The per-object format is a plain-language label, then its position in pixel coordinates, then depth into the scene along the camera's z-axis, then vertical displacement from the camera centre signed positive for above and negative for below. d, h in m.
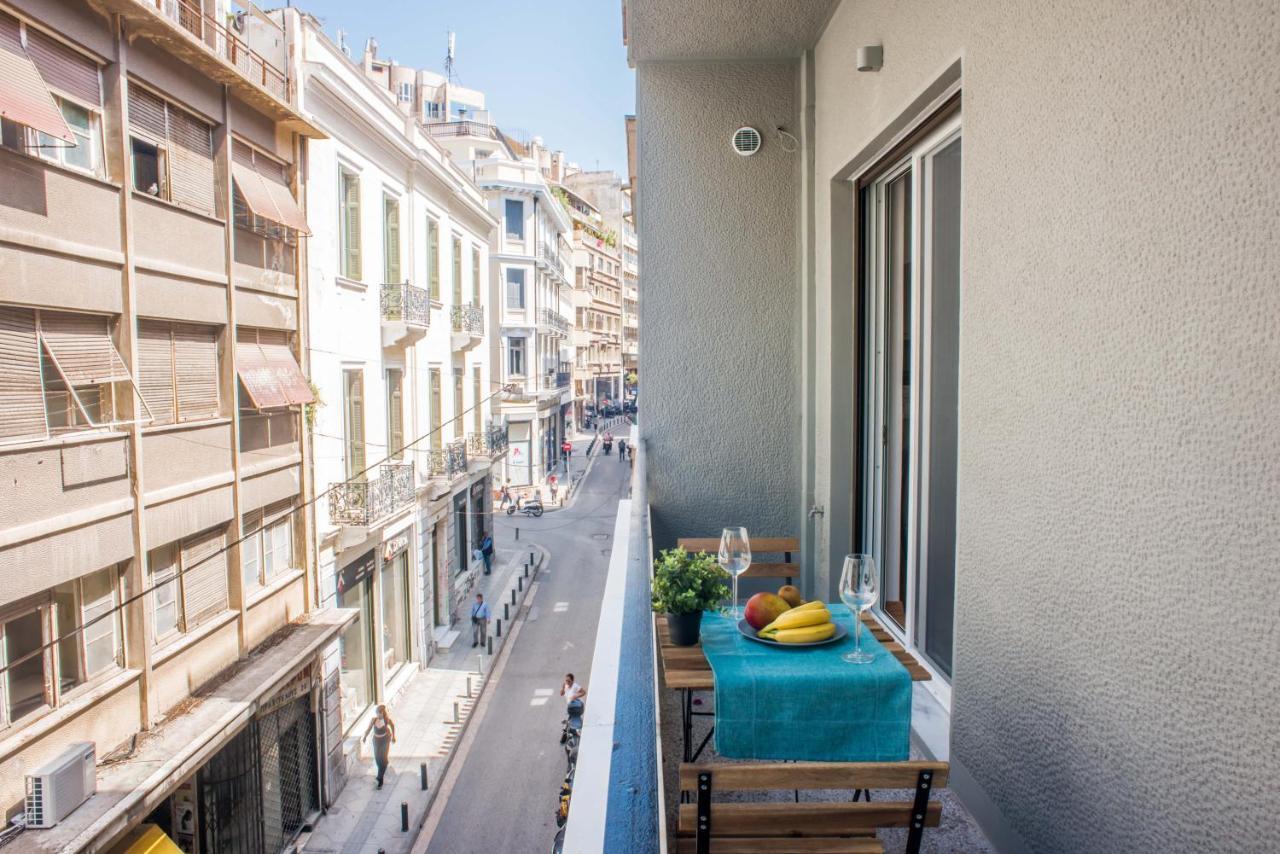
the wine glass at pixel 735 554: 3.41 -0.70
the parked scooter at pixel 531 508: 32.03 -4.80
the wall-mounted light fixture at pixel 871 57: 3.97 +1.45
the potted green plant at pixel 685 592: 3.01 -0.75
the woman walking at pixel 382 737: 13.20 -5.41
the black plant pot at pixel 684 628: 3.03 -0.87
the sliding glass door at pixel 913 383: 3.81 -0.04
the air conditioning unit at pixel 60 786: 7.30 -3.45
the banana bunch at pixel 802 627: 2.90 -0.84
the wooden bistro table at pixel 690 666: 2.76 -0.96
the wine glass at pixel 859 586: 2.84 -0.69
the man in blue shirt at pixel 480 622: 18.97 -5.31
